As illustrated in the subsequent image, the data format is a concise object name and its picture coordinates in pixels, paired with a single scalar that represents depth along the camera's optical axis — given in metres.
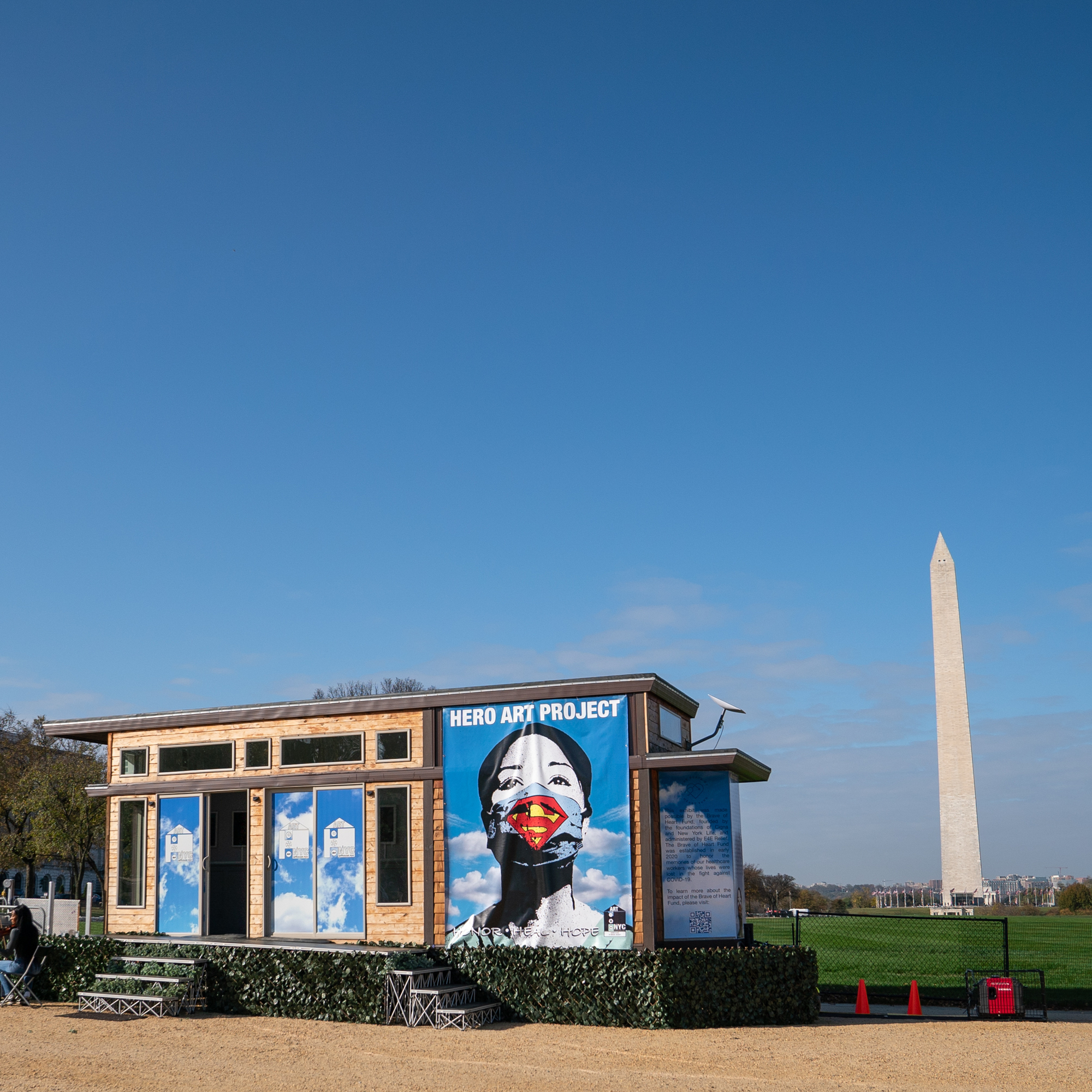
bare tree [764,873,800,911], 59.28
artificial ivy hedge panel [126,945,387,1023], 15.44
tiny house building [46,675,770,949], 15.90
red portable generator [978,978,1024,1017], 16.05
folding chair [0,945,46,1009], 16.84
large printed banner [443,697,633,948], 15.83
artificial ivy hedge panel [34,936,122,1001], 17.25
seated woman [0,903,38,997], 16.78
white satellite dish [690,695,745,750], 18.02
